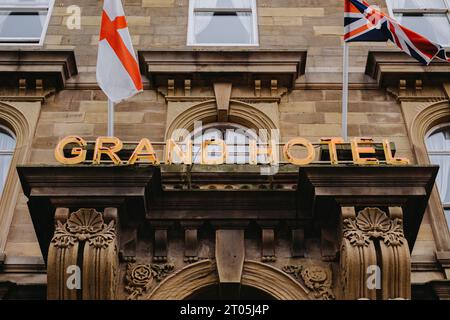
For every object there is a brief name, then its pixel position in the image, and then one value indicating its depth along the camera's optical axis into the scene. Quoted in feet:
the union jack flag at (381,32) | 47.47
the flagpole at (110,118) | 44.01
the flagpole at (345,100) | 45.85
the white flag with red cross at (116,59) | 44.93
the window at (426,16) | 57.88
